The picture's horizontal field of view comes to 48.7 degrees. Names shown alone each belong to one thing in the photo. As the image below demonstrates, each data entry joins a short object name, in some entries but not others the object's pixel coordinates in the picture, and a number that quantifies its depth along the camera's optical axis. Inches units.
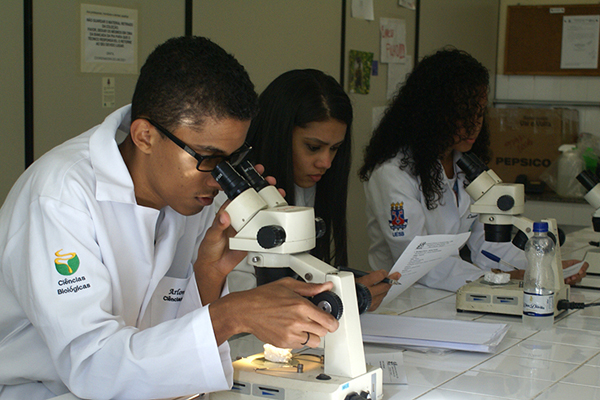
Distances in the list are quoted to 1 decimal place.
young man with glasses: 44.4
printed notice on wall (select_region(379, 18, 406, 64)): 174.9
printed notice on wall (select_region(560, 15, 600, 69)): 198.4
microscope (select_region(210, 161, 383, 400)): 45.1
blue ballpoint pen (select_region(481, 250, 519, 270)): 88.0
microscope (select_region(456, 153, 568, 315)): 75.3
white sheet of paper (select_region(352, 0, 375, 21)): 162.6
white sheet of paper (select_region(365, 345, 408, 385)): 52.6
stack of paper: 60.4
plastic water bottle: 67.6
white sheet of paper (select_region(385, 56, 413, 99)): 179.2
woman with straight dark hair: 79.5
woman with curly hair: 100.0
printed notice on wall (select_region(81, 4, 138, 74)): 103.5
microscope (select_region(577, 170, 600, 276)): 95.6
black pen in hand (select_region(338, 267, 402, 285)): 58.0
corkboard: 200.5
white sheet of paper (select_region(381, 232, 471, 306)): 68.1
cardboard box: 195.0
